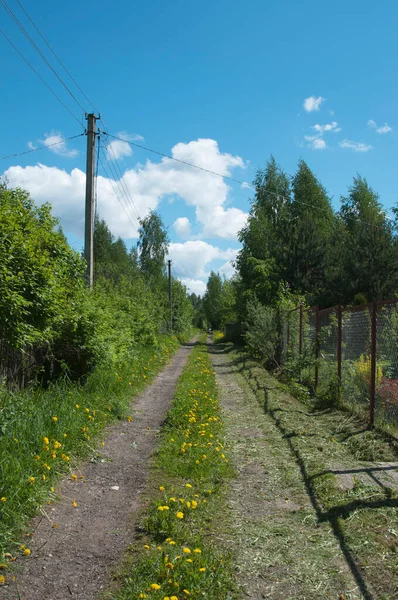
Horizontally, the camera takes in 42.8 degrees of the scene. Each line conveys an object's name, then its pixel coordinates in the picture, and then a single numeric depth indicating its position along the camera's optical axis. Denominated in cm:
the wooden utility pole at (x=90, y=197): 1288
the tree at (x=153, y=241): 5200
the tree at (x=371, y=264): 3347
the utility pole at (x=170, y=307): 4325
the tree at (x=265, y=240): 2870
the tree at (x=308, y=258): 2866
